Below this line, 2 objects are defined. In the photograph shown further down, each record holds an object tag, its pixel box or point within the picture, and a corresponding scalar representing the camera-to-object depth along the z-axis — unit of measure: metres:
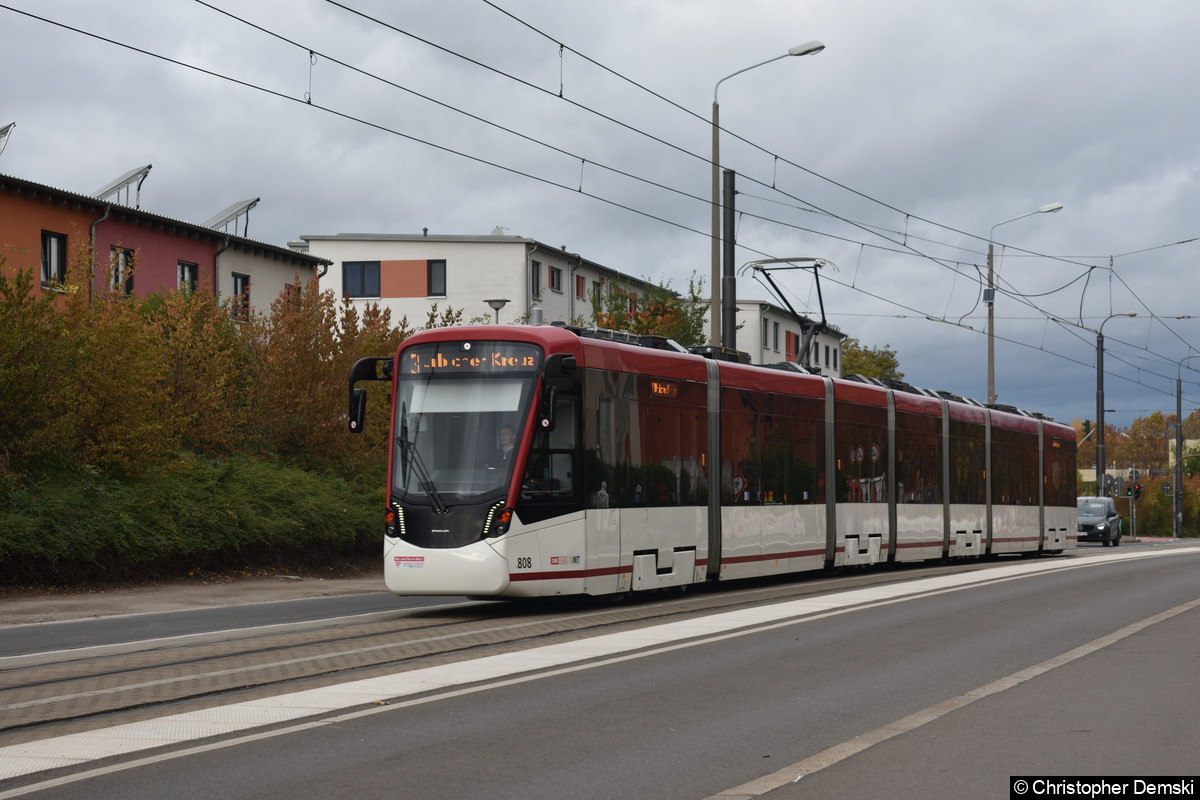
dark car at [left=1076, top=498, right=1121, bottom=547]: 55.31
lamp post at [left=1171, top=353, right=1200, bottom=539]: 72.94
